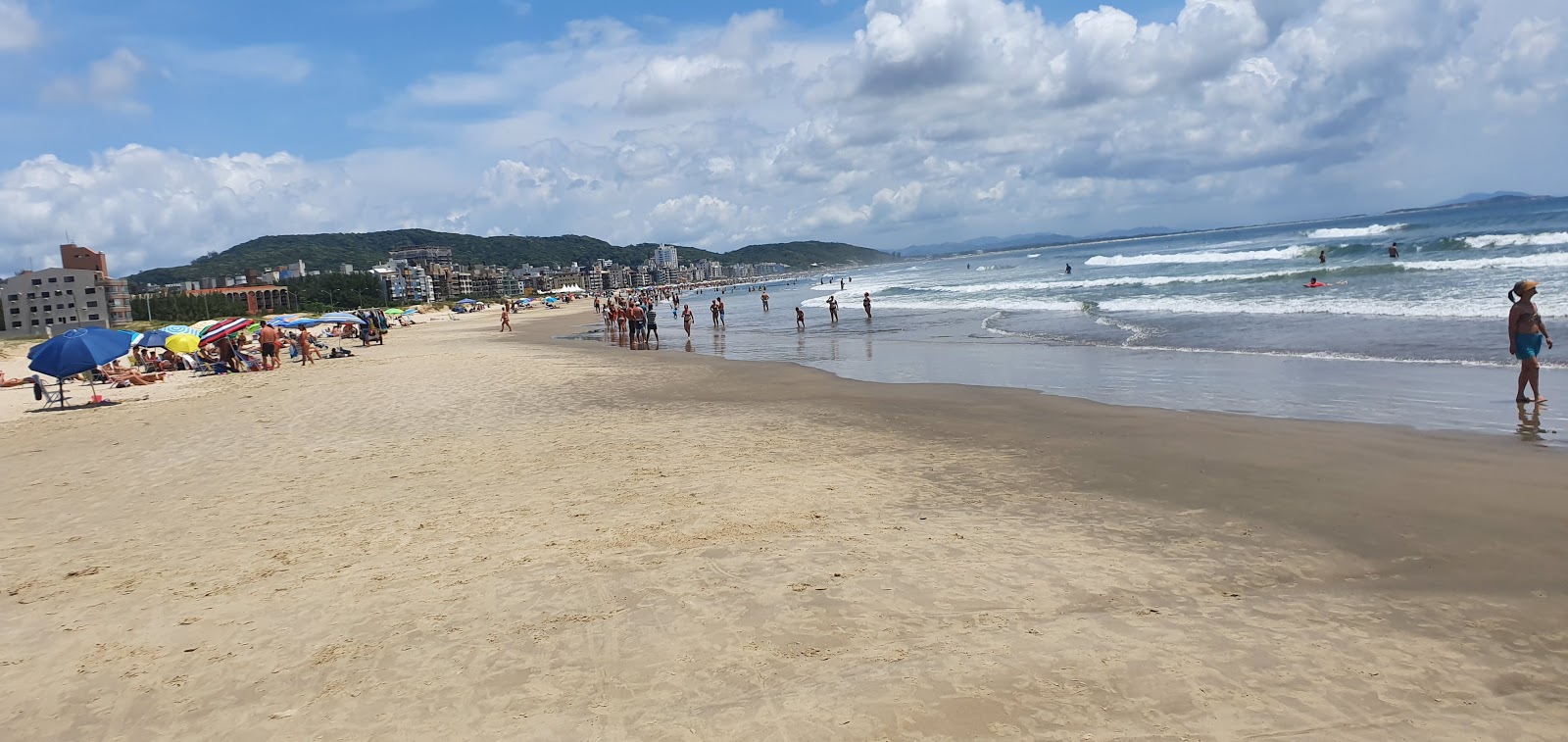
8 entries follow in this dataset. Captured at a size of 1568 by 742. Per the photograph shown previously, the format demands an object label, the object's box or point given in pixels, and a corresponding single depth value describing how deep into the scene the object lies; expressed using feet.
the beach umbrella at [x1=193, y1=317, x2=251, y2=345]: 78.74
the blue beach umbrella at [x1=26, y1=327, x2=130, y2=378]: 49.90
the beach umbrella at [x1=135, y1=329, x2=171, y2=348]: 86.58
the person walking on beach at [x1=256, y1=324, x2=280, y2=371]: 80.89
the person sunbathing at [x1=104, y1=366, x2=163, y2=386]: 68.65
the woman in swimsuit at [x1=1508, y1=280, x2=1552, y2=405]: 32.48
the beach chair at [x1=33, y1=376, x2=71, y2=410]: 57.86
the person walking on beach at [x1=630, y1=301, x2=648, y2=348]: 103.91
